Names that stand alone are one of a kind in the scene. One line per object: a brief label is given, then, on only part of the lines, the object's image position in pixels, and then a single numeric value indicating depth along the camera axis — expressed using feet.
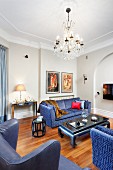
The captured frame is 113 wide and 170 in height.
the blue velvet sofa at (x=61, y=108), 8.92
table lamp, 10.71
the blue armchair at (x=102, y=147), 3.82
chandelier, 7.24
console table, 10.78
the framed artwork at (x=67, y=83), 14.93
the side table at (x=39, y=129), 7.65
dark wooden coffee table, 6.32
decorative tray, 6.77
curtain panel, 10.21
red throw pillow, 11.35
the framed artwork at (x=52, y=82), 13.54
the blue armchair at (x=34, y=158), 2.03
